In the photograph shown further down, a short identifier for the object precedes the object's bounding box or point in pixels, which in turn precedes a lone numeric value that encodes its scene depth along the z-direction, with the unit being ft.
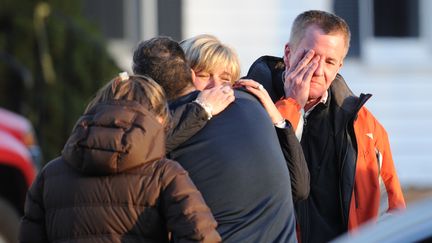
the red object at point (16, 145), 55.93
